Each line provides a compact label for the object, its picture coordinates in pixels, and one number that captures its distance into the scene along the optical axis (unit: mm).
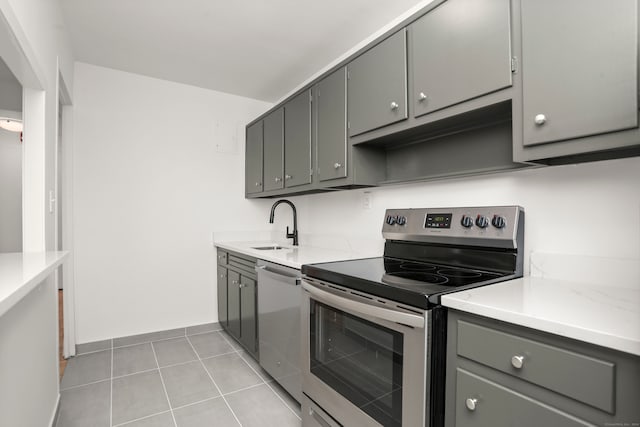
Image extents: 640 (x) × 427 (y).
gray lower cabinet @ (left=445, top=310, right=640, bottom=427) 727
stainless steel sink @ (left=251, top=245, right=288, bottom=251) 2889
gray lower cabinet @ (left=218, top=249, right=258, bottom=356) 2428
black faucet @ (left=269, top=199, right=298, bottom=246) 3092
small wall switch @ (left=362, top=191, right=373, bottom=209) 2312
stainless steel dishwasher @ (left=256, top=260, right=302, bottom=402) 1849
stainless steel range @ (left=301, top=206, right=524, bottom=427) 1068
